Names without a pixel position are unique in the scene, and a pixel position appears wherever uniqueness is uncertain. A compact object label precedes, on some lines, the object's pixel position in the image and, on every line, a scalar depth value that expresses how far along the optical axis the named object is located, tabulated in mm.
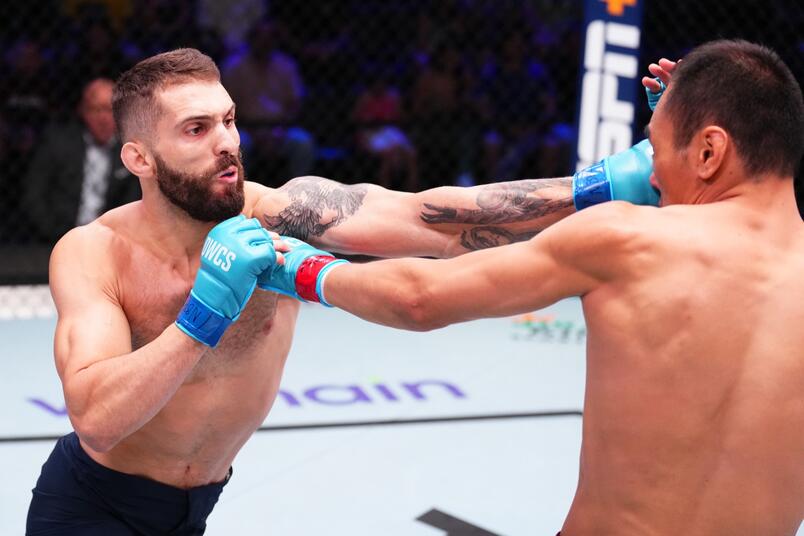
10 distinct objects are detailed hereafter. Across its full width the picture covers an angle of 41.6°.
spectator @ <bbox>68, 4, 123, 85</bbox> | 5523
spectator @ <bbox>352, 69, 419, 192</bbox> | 5926
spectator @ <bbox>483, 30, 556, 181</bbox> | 6254
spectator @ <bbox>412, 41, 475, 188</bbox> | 6031
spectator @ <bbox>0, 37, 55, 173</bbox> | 5605
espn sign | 5258
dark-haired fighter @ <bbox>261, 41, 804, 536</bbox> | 1513
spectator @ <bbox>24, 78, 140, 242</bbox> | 5402
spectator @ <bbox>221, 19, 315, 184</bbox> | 5742
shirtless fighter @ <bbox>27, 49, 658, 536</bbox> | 2105
